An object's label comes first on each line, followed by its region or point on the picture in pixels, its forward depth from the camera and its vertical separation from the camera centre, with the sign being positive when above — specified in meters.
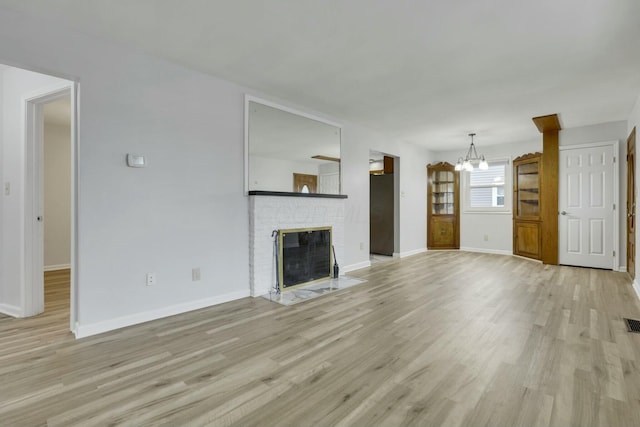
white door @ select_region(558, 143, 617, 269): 5.28 +0.11
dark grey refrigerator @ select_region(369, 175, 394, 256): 6.76 -0.05
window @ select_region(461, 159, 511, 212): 7.05 +0.56
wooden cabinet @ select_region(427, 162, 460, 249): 7.63 +0.13
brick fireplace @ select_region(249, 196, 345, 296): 3.75 -0.14
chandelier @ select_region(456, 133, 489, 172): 5.90 +0.90
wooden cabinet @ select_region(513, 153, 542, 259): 6.15 +0.12
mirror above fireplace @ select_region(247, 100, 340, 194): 3.82 +0.82
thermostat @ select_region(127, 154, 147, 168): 2.83 +0.48
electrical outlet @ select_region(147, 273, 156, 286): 2.97 -0.62
